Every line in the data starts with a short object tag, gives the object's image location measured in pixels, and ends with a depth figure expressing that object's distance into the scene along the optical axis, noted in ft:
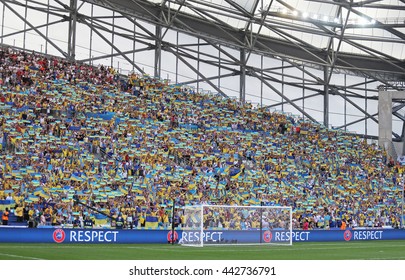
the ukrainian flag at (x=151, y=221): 131.34
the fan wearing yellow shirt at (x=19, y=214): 116.98
